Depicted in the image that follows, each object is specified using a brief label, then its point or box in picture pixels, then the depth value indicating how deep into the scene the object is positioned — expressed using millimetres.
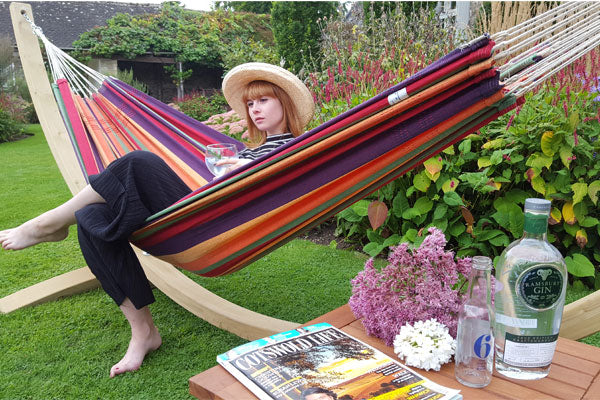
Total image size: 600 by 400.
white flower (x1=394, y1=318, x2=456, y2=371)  1051
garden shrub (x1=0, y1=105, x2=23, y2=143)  8305
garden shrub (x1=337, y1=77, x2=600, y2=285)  2332
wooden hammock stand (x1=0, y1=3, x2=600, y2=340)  1945
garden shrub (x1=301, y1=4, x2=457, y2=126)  3145
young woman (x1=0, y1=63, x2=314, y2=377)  1567
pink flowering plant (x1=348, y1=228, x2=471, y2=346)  1163
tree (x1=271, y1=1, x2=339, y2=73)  7539
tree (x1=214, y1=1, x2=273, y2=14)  16844
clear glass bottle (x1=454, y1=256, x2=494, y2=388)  987
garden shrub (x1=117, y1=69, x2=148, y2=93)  10484
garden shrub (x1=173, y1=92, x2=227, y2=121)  7916
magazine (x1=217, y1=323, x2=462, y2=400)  956
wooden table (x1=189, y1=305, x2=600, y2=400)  956
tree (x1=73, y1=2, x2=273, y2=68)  12570
